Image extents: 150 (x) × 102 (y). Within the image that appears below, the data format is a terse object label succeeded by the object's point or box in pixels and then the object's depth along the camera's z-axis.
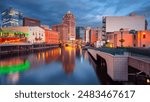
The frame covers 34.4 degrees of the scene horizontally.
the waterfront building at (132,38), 20.45
